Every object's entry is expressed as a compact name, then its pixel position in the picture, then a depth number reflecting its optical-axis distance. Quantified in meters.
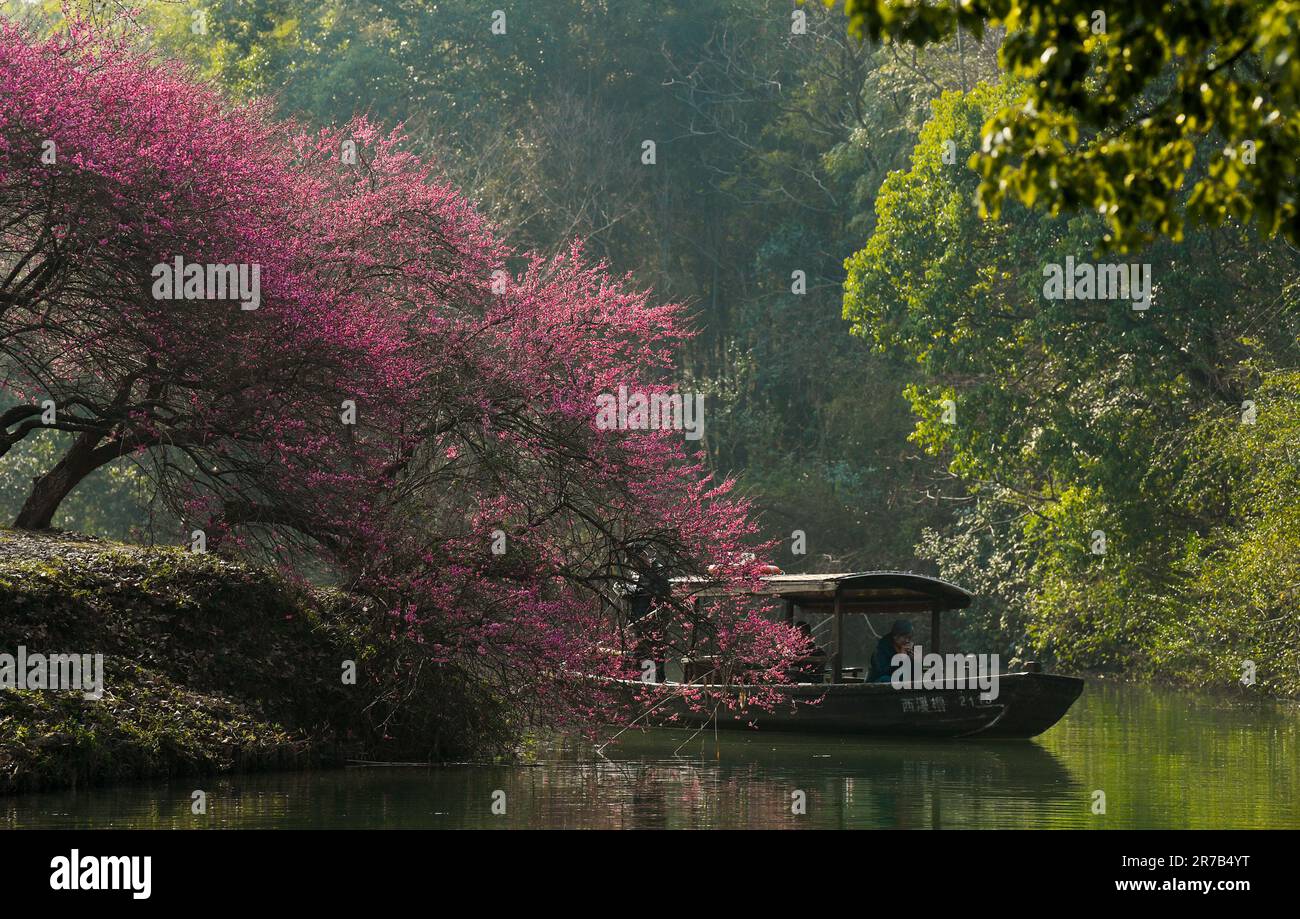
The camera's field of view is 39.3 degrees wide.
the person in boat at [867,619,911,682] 25.11
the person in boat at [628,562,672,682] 20.36
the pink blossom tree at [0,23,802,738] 18.20
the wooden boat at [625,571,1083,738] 23.41
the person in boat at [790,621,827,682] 25.31
